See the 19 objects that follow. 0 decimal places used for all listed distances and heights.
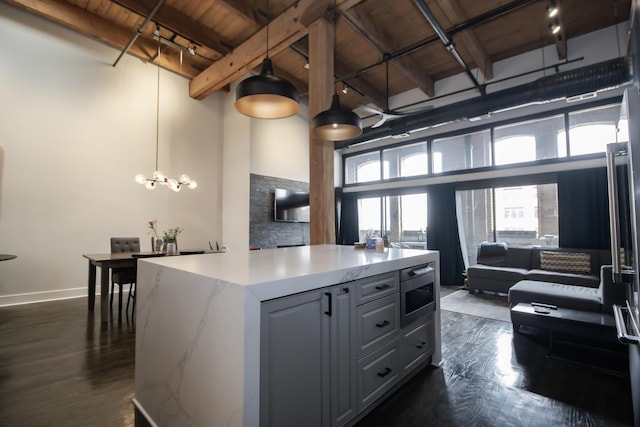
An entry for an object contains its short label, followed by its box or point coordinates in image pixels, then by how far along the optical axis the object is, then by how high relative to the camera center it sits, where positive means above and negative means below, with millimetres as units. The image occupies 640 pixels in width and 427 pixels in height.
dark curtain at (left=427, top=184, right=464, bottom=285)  6242 -225
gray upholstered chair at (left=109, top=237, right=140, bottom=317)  3732 -577
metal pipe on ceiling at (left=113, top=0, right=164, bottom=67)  3837 +2919
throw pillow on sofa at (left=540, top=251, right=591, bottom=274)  4500 -665
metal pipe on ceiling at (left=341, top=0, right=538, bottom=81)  3369 +2572
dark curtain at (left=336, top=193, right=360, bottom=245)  8453 +90
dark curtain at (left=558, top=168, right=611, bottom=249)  4691 +198
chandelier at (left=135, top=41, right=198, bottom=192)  4496 +717
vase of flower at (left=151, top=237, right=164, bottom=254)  4193 -299
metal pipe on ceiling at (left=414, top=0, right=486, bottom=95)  3238 +2463
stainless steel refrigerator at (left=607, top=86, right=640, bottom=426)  1309 +42
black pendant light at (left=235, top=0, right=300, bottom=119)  1896 +924
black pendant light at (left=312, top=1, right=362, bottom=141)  2281 +826
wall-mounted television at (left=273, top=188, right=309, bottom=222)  6615 +443
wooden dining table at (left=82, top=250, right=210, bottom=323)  3400 -511
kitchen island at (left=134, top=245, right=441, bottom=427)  1114 -458
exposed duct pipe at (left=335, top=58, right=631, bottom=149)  3406 +1776
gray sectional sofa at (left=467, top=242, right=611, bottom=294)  4438 -783
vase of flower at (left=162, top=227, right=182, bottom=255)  4034 -285
